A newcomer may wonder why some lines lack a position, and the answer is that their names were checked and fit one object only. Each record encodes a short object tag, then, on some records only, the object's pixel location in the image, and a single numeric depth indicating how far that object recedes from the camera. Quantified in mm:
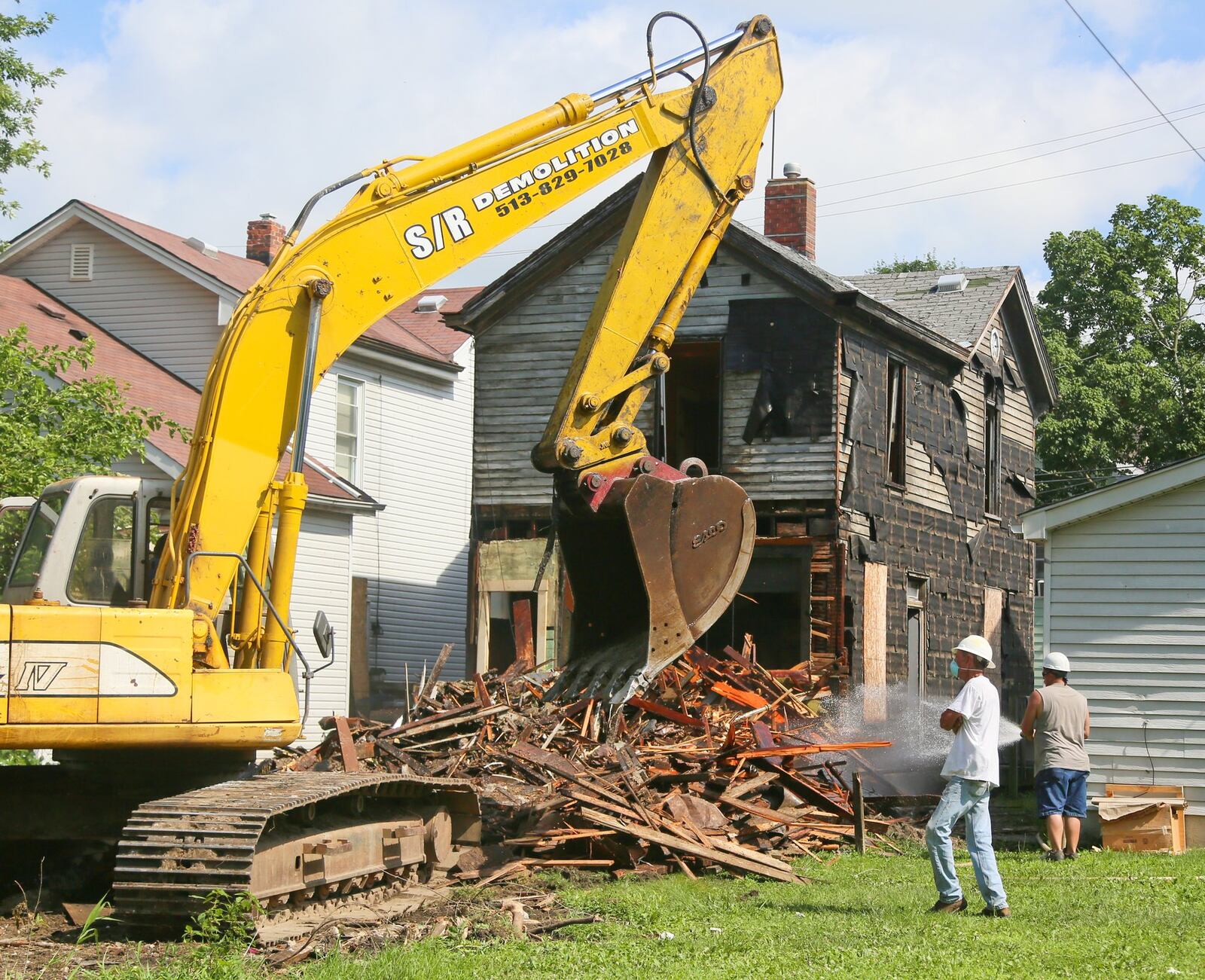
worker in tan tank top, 13867
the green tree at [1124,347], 40188
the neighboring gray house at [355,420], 25859
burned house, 21766
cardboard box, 14445
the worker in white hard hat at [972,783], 9711
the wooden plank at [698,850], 11383
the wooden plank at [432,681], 16391
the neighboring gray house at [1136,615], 16703
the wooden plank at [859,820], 13641
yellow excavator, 8750
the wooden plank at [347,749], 13102
